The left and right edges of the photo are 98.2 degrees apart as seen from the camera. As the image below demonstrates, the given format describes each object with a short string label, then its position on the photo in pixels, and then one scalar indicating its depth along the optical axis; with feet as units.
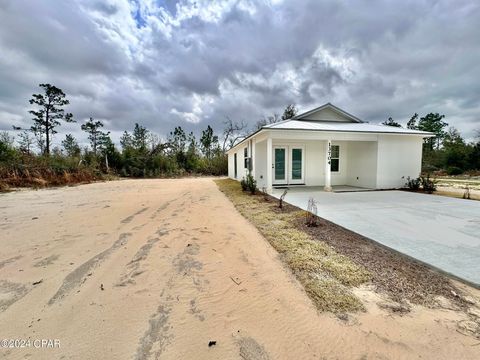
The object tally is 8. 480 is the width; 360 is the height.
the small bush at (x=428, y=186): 27.86
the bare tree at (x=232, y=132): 114.73
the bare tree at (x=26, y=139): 69.26
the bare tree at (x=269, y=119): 99.87
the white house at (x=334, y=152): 29.22
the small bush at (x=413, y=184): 30.01
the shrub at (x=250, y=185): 29.10
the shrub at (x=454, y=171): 67.21
